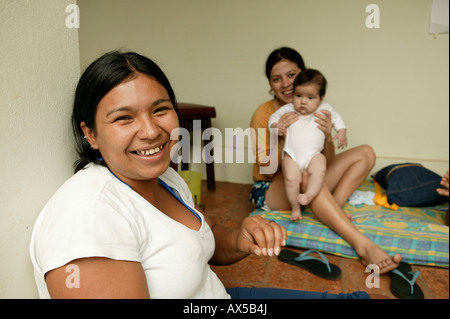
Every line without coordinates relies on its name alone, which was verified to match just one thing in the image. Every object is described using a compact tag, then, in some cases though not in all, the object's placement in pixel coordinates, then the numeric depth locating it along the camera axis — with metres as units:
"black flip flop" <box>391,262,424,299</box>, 1.75
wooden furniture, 3.13
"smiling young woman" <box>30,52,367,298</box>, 0.67
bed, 2.06
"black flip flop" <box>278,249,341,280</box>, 1.93
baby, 2.15
